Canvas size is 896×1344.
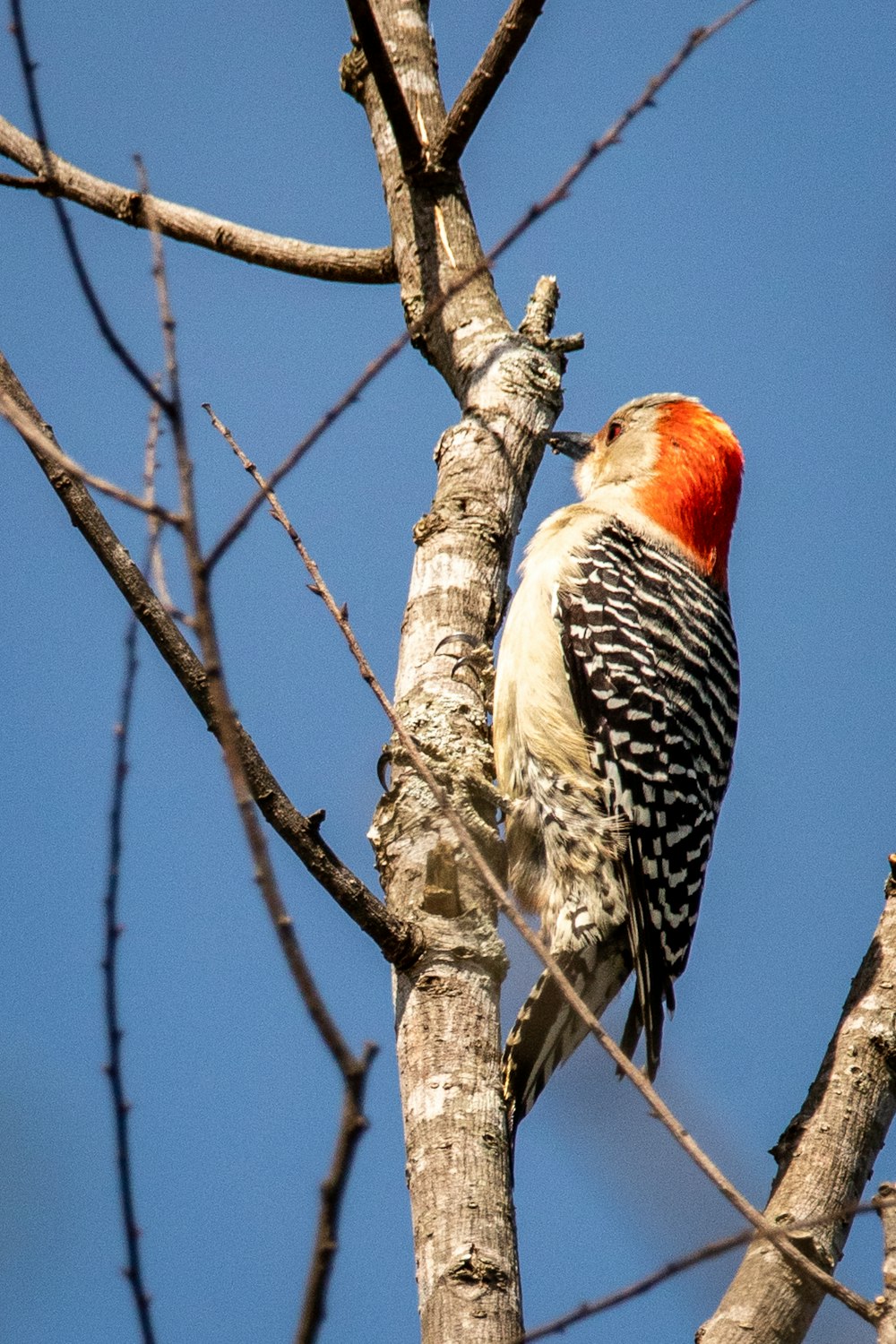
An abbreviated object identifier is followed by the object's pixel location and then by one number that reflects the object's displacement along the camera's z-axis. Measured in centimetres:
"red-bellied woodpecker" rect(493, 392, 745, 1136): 1012
